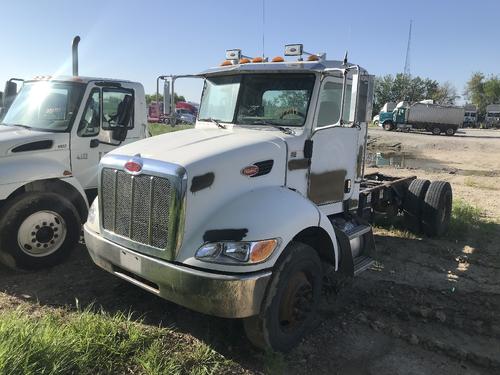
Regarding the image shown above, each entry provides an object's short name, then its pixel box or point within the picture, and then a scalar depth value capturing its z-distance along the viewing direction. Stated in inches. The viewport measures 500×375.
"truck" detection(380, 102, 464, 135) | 1611.7
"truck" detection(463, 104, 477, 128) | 2539.4
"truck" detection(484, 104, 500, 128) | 2539.4
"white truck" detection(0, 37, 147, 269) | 206.4
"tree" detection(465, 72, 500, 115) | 3272.6
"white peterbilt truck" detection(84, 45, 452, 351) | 131.5
